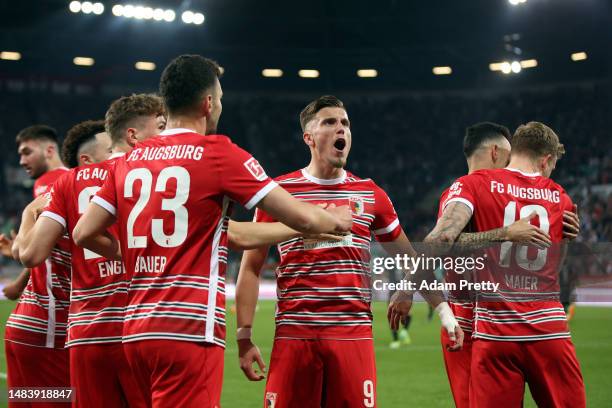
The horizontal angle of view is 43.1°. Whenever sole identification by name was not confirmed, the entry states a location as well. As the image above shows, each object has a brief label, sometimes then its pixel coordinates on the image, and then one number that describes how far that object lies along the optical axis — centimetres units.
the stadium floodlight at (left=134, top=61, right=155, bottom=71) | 3783
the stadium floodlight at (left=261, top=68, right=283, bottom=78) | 4031
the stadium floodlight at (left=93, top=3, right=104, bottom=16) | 3019
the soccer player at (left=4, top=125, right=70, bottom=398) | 514
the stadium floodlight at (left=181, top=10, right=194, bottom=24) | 3198
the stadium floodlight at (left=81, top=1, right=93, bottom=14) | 2995
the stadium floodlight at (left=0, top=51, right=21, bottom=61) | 3566
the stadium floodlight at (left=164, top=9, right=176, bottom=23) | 3110
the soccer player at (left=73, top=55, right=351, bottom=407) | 324
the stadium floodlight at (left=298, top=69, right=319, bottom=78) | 4006
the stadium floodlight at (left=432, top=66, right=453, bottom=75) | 3916
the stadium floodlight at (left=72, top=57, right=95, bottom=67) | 3694
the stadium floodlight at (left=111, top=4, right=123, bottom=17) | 3069
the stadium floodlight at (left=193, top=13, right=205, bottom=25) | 3198
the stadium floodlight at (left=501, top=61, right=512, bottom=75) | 3494
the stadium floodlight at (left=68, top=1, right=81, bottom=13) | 3039
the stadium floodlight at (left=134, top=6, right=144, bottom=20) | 3023
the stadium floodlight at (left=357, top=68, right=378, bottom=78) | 4026
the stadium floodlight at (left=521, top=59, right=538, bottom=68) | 3728
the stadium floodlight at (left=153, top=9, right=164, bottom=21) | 3080
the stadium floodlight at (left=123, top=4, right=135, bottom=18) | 3027
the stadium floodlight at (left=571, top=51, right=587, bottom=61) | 3572
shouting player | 457
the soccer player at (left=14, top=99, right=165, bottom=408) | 425
